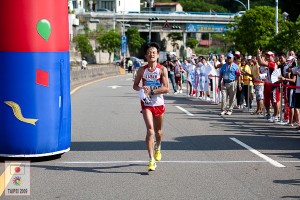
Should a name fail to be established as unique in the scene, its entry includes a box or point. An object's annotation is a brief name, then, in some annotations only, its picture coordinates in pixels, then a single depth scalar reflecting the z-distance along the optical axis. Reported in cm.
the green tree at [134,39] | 11700
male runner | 991
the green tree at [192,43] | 13762
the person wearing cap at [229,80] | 1977
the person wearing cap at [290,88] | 1595
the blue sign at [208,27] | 11398
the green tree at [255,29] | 5172
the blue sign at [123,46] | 8300
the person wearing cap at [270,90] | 1777
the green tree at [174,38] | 13348
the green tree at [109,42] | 10331
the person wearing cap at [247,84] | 2167
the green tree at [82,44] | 10119
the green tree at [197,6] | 16025
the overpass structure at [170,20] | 11350
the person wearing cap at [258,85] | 1964
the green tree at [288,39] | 3001
